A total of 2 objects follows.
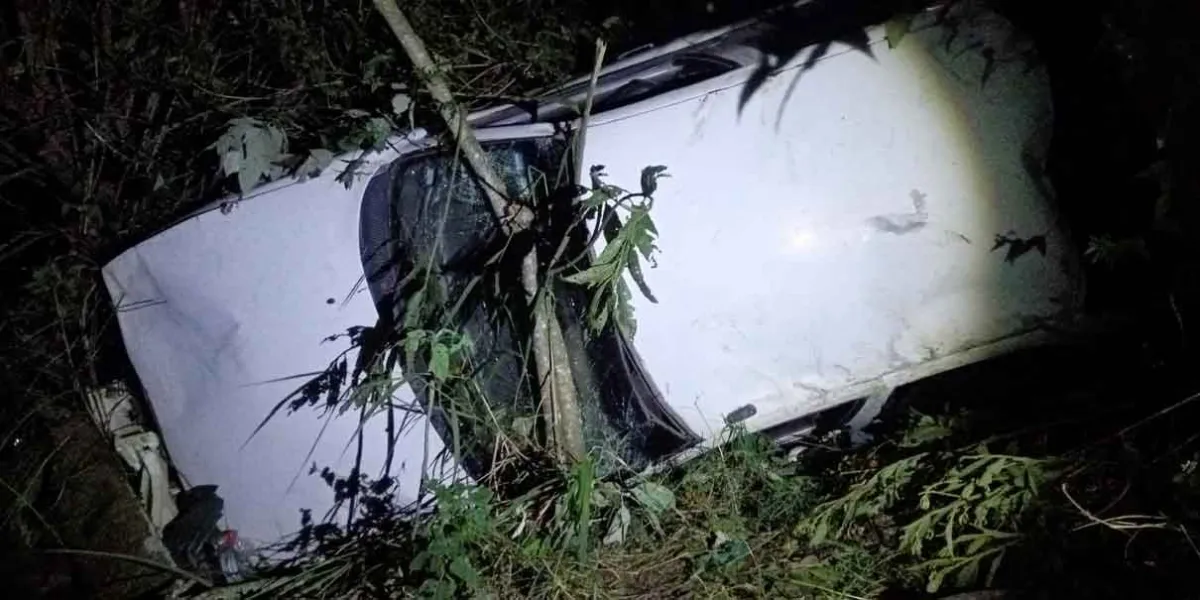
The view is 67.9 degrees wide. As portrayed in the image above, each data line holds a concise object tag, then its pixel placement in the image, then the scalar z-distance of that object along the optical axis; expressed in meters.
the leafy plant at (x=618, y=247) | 2.36
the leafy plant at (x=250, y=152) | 2.82
